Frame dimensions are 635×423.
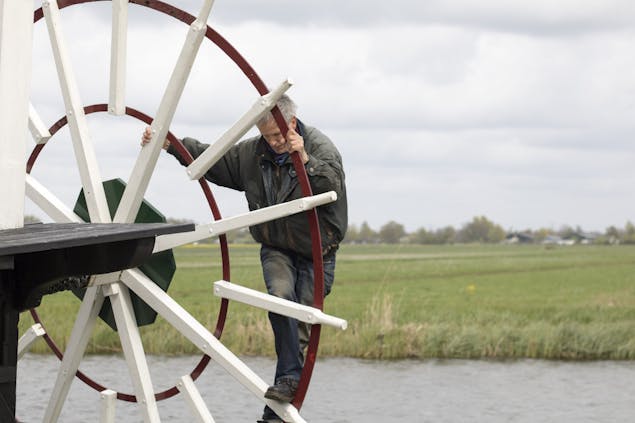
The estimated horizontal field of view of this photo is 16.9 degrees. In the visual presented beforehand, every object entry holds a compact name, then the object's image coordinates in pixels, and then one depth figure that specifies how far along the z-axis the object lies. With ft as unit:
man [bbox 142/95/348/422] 51.82
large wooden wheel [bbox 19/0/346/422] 50.89
